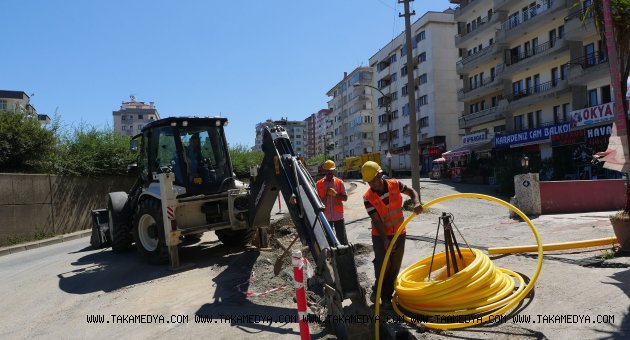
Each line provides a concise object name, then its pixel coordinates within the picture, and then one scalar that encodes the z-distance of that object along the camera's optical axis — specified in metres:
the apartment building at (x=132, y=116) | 114.56
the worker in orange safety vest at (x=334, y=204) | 7.59
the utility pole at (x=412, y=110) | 16.53
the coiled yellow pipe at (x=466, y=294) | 4.66
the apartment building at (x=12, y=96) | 65.88
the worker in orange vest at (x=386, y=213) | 5.39
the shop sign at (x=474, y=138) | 39.68
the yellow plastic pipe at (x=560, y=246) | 7.14
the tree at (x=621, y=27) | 7.10
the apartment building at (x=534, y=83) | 26.88
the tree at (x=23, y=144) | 16.41
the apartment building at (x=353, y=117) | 80.12
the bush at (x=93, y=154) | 18.62
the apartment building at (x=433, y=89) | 53.12
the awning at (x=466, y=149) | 39.00
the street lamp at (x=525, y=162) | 24.36
